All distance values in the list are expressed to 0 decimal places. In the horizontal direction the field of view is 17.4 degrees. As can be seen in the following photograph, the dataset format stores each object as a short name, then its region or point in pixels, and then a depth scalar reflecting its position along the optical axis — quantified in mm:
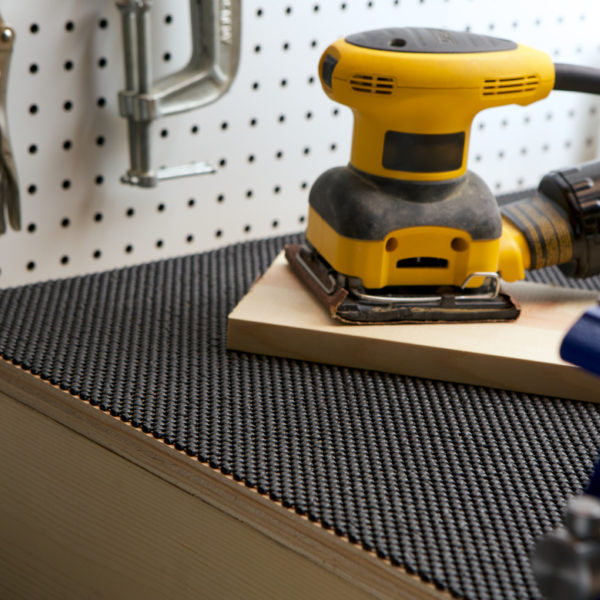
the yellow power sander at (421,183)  1028
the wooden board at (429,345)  1025
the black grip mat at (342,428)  917
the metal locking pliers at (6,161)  1074
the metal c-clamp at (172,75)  1131
